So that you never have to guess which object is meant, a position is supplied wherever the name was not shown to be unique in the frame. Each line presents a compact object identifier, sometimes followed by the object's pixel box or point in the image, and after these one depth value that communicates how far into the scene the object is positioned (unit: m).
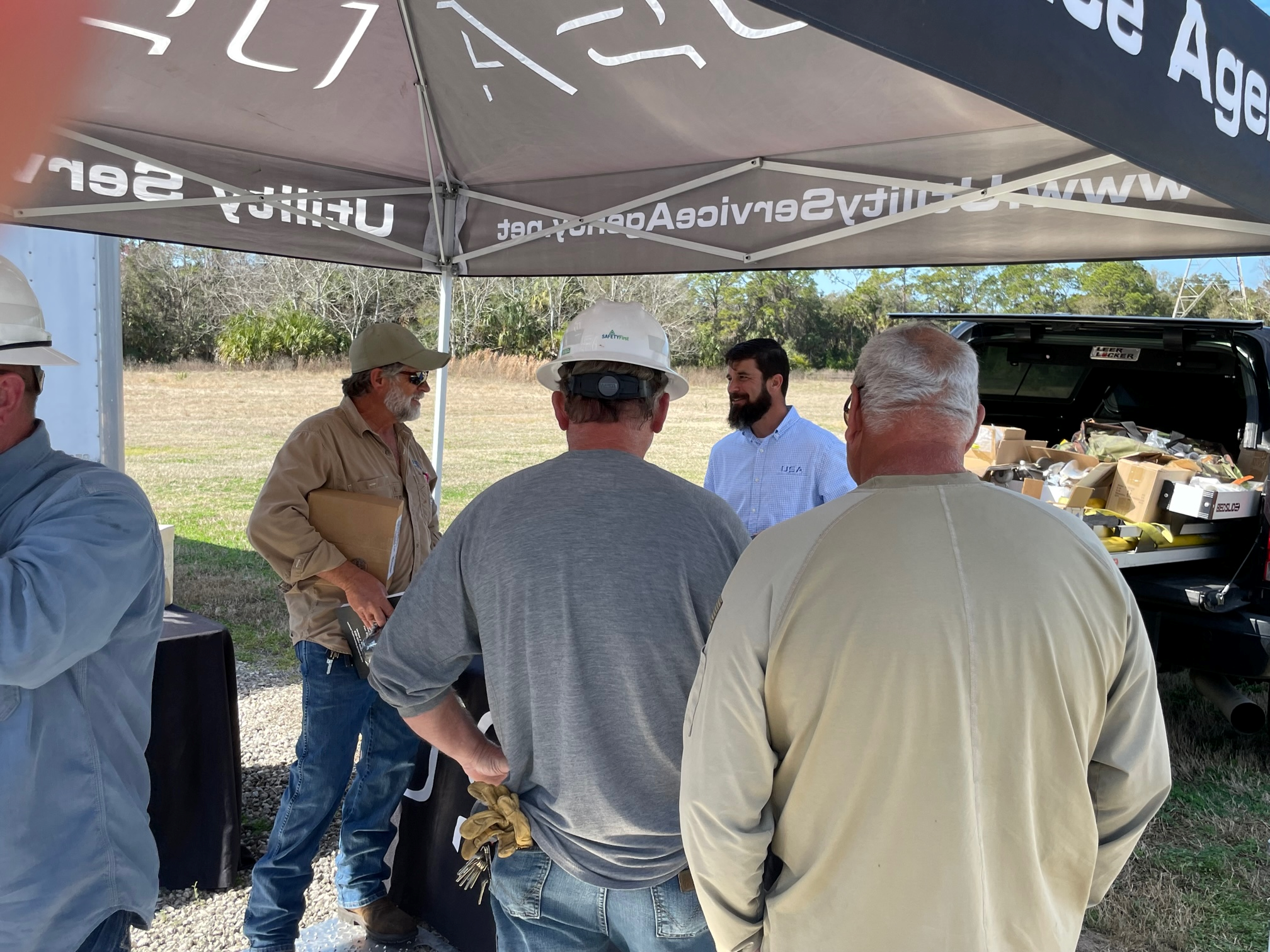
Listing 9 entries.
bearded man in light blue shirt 3.95
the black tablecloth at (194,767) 3.29
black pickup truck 4.38
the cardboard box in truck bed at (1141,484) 4.43
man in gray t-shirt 1.65
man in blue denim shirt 1.50
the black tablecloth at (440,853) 2.84
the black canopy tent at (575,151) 2.99
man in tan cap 2.84
